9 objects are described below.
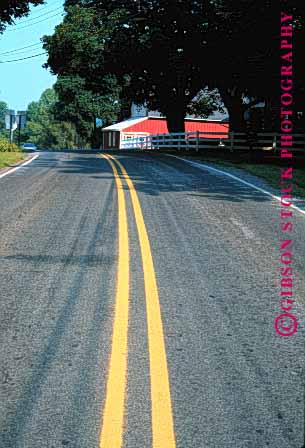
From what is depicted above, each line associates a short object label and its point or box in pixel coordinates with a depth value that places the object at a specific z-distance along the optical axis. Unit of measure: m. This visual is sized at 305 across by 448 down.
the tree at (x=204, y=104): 56.69
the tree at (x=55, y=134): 111.38
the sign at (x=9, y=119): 41.50
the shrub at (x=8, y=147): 34.66
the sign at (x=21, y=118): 44.60
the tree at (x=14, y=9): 28.06
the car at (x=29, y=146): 57.33
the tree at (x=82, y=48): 44.32
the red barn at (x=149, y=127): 67.94
